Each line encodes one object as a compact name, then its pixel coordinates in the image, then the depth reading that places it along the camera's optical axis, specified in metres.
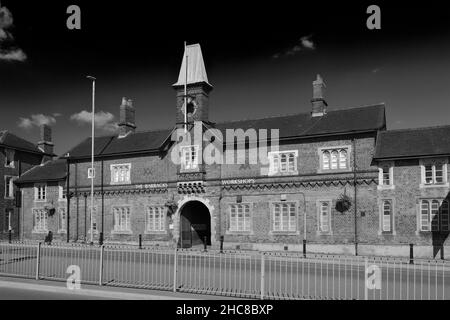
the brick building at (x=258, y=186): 25.25
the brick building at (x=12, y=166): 39.41
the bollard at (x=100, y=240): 32.92
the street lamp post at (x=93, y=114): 32.68
